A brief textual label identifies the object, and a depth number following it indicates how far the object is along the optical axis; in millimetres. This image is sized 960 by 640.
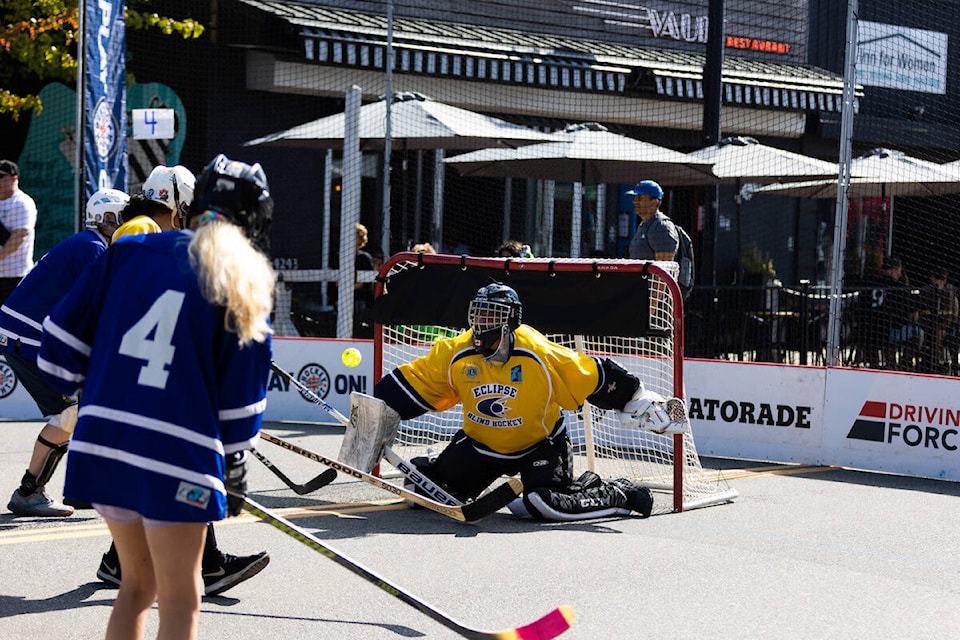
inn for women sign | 20531
